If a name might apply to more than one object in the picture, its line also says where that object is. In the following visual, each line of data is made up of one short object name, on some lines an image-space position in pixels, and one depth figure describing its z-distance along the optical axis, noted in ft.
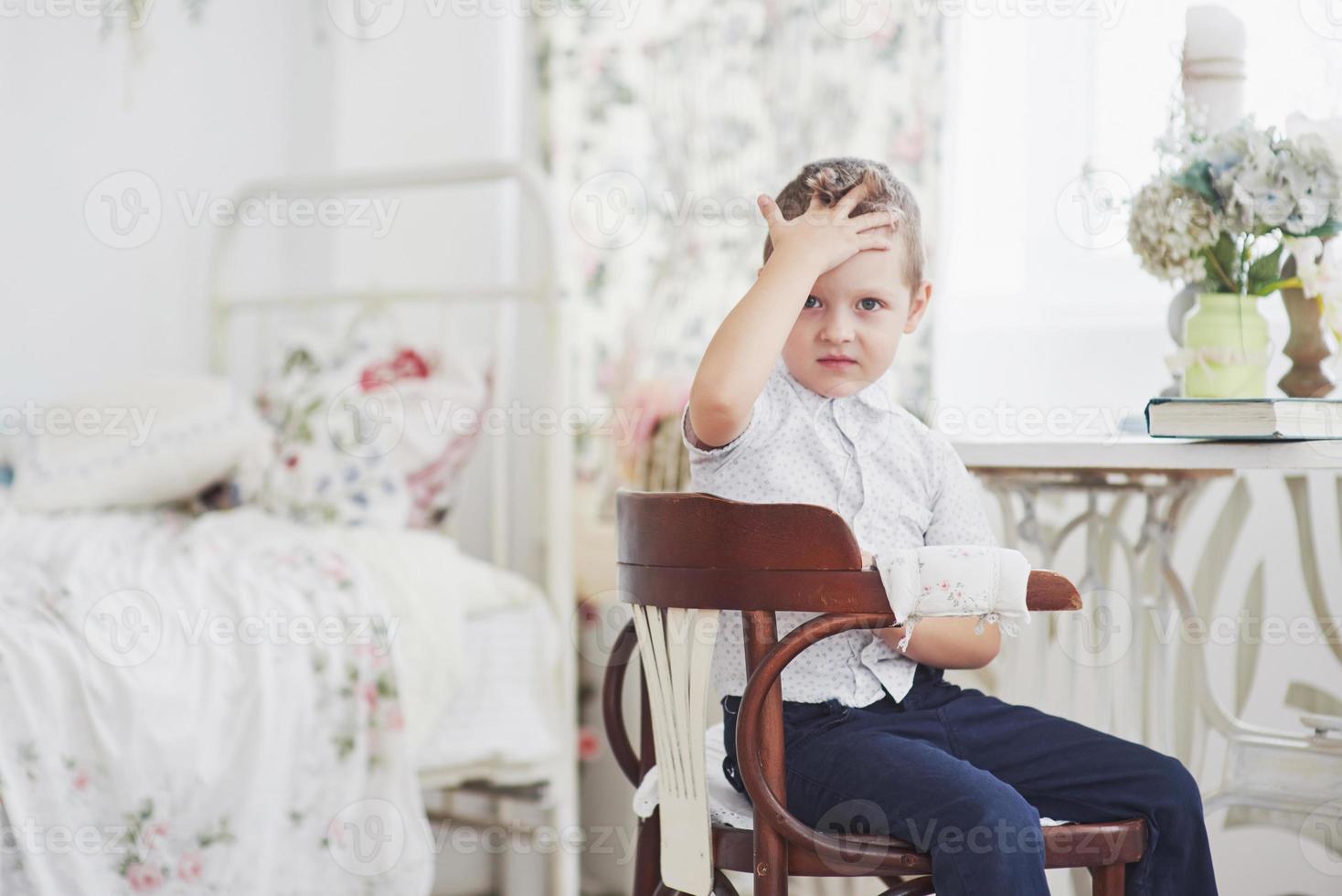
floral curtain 13.51
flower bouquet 9.73
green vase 9.90
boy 8.65
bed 10.91
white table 9.61
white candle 10.42
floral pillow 12.88
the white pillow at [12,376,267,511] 12.83
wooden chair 8.55
